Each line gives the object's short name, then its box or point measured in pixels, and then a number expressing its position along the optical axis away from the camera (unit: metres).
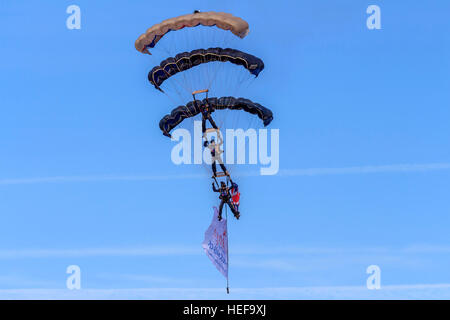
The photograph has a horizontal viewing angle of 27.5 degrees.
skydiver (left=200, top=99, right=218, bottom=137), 51.28
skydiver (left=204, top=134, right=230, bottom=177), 50.53
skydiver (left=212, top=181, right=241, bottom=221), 51.34
